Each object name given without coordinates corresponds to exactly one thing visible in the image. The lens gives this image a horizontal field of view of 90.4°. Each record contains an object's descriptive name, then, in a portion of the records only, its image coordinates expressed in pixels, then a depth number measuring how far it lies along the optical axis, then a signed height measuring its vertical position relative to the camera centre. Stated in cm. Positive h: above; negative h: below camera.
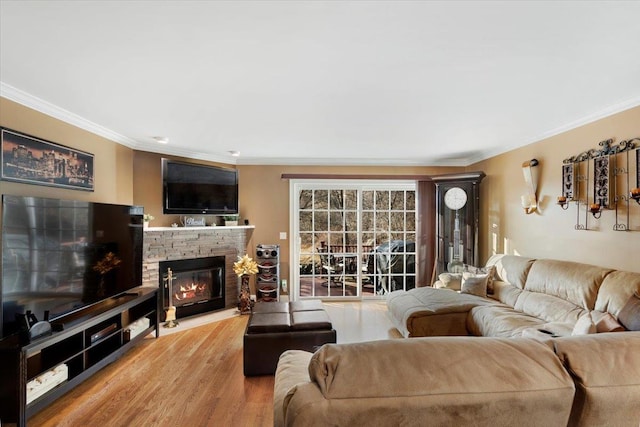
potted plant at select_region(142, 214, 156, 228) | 395 -4
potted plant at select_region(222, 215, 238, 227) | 481 -6
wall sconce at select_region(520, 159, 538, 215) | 364 +30
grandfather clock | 460 -7
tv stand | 197 -106
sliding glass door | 522 -38
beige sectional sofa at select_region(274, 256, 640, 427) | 89 -49
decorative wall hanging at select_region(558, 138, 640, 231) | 261 +29
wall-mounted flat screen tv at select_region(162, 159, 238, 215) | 418 +37
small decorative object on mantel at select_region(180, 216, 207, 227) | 443 -9
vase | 452 -119
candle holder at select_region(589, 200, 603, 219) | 278 +5
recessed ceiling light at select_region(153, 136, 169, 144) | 372 +91
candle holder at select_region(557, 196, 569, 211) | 319 +13
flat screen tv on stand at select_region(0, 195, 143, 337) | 213 -32
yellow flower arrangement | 451 -74
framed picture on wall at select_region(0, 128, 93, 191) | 236 +45
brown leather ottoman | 274 -107
